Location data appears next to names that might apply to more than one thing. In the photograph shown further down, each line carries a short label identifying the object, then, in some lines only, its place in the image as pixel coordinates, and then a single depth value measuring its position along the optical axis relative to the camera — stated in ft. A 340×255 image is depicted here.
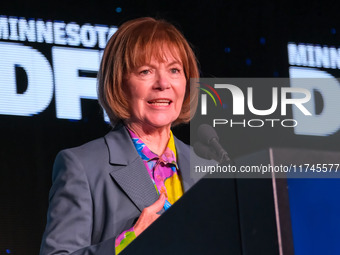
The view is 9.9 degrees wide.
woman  12.26
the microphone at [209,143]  12.69
